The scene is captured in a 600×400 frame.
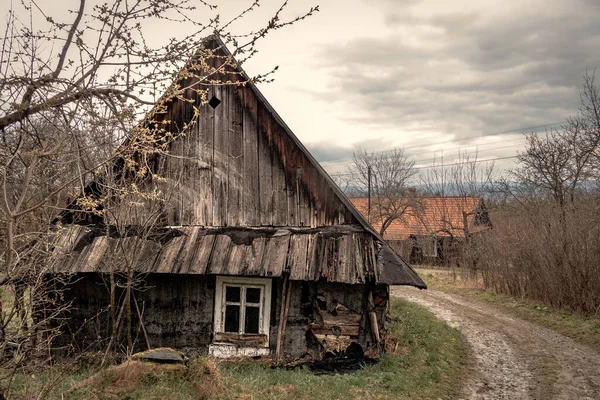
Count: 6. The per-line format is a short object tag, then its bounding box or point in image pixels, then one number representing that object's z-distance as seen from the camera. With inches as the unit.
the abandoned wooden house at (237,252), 354.6
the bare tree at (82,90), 149.1
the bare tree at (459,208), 1131.9
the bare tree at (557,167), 849.8
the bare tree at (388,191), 1315.2
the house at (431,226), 1192.2
